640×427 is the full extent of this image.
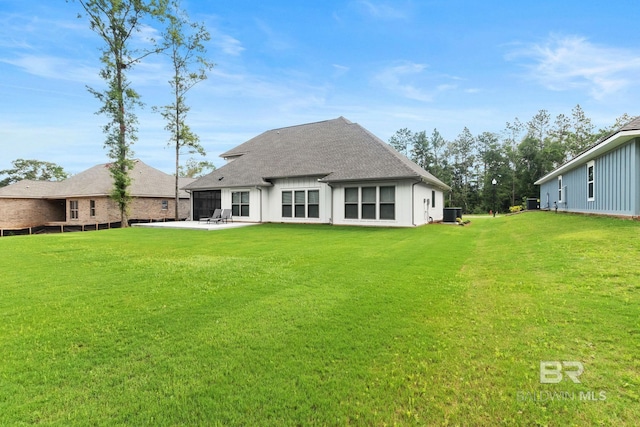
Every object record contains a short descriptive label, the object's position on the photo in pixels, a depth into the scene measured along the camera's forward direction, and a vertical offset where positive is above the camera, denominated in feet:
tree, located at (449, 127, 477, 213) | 157.99 +24.92
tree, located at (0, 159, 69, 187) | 156.97 +22.31
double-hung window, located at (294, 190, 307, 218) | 58.03 +1.24
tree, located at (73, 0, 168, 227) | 61.77 +30.08
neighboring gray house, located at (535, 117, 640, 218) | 30.89 +3.93
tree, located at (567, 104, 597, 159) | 129.49 +31.41
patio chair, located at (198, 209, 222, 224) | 63.16 -0.93
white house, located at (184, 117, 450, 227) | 50.47 +4.83
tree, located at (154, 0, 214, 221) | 76.48 +34.94
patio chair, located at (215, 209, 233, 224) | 62.85 -0.94
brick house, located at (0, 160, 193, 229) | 80.57 +3.54
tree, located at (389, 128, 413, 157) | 169.68 +38.57
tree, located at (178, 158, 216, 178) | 163.52 +23.11
